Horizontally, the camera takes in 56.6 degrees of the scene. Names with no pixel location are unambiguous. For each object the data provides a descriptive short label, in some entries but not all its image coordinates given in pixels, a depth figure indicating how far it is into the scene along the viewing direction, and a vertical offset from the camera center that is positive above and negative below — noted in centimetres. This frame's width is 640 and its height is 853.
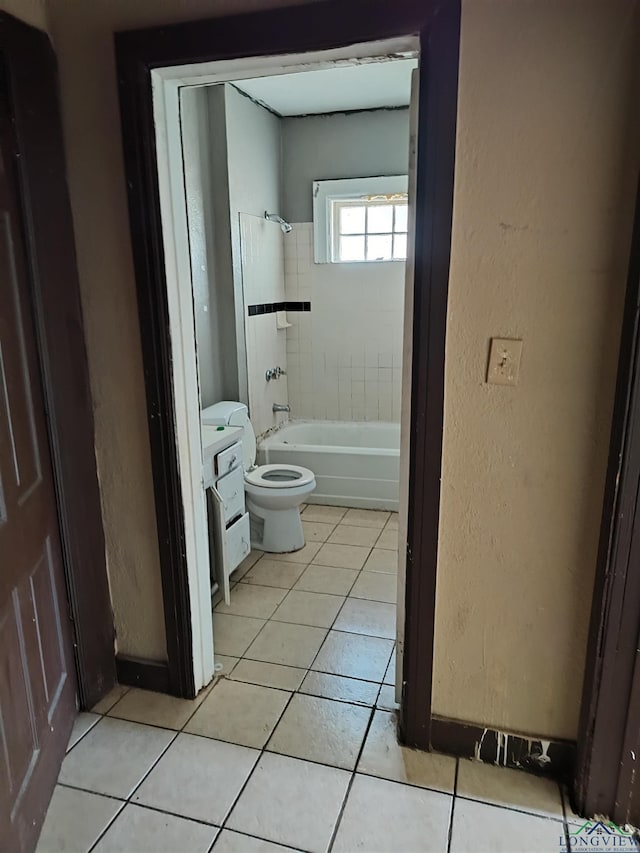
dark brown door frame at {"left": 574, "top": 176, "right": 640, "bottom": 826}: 132 -85
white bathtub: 373 -117
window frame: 391 +54
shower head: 387 +38
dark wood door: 139 -74
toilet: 300 -106
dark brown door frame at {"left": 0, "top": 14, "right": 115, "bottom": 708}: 155 -15
